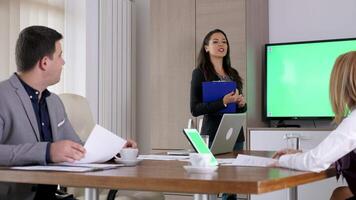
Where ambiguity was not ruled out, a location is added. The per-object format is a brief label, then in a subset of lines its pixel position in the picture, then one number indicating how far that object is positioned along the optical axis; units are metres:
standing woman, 4.91
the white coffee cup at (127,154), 3.71
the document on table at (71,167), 3.32
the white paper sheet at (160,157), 4.02
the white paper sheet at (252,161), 3.50
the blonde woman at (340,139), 3.28
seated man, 3.48
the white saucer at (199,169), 3.20
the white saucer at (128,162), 3.65
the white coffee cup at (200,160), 3.26
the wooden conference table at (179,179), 2.89
